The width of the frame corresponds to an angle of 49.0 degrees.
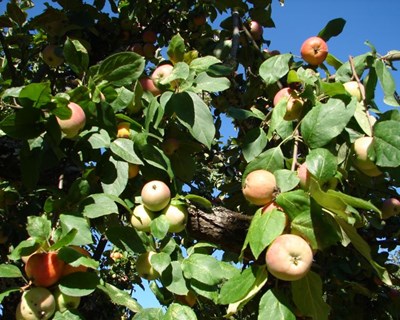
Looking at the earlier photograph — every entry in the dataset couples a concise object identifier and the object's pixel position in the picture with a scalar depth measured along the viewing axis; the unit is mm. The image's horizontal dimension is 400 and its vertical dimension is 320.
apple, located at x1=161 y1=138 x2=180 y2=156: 1601
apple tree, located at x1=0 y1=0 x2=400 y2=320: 1059
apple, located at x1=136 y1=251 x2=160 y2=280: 1294
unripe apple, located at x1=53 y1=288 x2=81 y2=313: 1061
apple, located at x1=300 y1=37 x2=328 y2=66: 1688
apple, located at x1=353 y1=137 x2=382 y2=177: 1260
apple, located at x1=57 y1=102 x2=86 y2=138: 1173
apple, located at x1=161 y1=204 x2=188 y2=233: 1307
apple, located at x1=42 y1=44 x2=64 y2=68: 2106
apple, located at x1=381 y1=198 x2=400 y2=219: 2129
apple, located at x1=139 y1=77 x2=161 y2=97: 1589
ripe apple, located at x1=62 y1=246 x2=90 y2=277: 1094
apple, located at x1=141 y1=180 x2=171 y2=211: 1271
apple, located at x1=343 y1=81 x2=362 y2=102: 1425
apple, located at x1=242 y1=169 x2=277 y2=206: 1189
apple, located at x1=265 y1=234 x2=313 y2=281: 1016
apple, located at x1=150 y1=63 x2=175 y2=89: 1576
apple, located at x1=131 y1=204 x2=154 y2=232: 1298
